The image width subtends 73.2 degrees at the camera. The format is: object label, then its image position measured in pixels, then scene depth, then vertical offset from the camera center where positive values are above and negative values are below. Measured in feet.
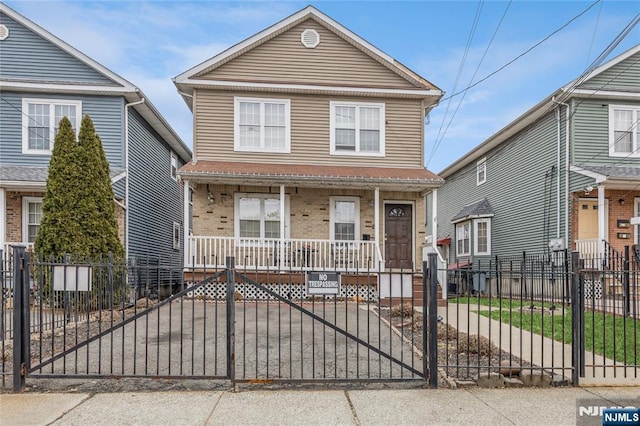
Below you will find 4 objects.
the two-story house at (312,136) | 46.93 +9.28
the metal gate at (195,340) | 16.75 -6.90
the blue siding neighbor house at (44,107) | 45.62 +12.27
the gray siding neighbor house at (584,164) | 48.01 +6.52
